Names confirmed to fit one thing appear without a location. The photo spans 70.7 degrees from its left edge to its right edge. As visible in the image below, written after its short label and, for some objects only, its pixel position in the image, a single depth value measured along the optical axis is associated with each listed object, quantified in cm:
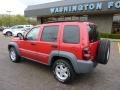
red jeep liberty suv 243
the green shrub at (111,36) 1017
